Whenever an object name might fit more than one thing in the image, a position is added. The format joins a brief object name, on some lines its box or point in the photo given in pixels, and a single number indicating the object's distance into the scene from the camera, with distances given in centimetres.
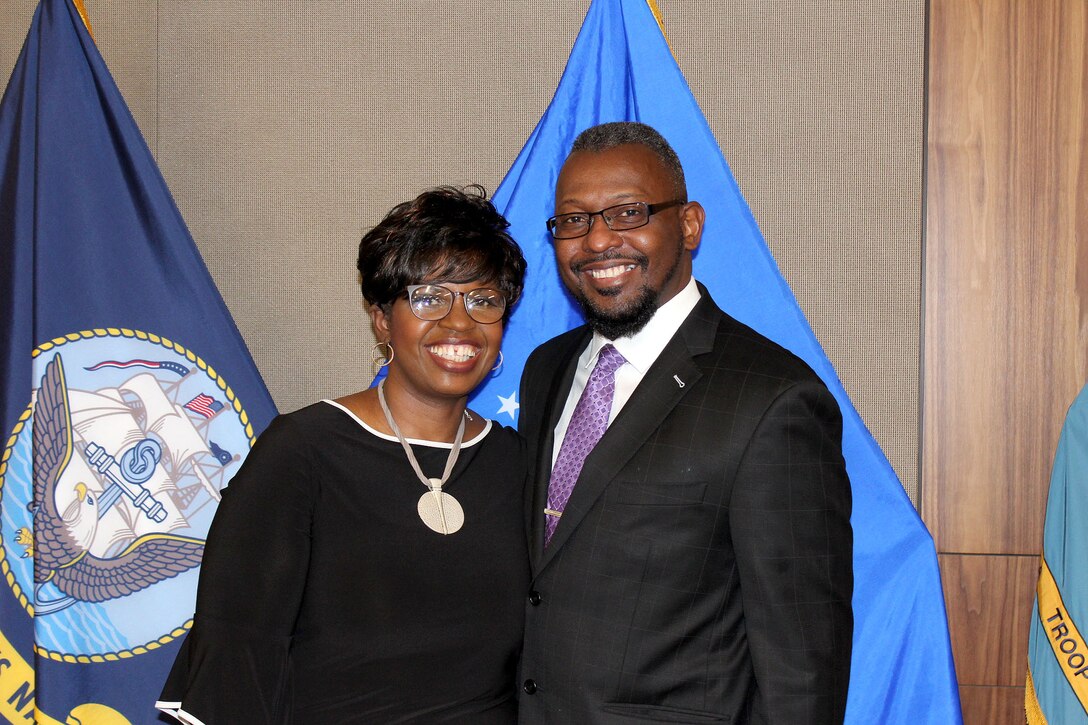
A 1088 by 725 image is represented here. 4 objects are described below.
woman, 152
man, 146
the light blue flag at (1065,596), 204
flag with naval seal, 211
